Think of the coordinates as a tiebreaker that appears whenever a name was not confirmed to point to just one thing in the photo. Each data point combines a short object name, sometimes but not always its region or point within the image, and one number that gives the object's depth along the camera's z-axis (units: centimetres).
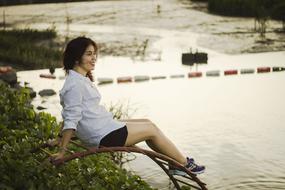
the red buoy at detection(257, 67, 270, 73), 1171
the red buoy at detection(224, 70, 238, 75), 1177
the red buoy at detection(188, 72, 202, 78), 1170
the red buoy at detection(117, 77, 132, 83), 1138
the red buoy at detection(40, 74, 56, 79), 1229
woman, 398
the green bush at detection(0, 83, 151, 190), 391
